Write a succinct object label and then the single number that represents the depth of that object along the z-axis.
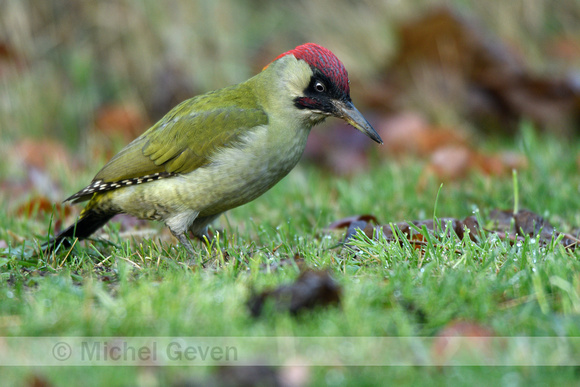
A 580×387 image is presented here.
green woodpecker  7.16
